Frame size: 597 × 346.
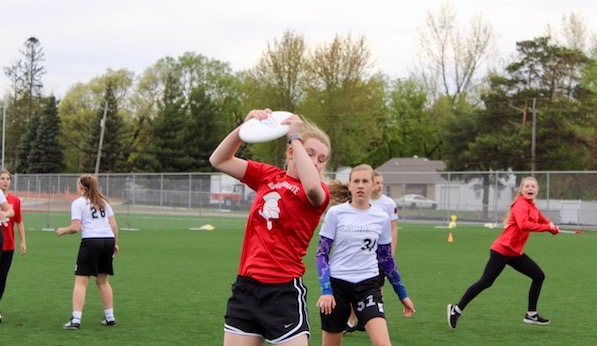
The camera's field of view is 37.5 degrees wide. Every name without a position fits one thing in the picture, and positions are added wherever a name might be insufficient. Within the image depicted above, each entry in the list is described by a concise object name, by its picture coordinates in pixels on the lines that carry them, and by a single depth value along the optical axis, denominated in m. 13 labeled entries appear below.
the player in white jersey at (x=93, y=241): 10.27
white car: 42.94
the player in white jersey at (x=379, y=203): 9.66
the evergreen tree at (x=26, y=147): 81.38
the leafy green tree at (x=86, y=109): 89.19
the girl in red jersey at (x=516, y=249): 10.34
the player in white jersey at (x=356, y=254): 6.76
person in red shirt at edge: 10.85
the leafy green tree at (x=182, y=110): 77.44
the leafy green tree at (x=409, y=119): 84.19
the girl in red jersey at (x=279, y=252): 4.86
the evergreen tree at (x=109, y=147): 79.38
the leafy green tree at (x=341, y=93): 63.16
